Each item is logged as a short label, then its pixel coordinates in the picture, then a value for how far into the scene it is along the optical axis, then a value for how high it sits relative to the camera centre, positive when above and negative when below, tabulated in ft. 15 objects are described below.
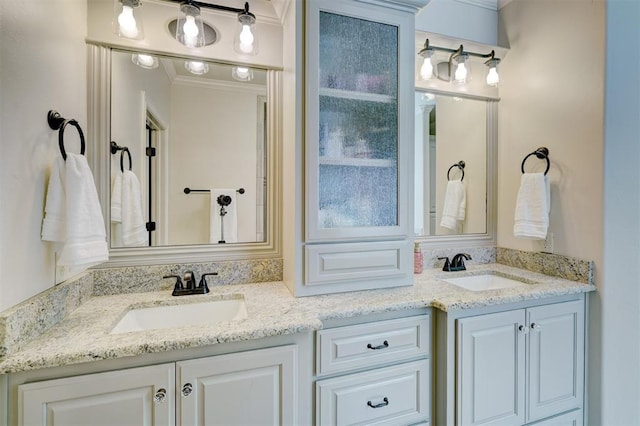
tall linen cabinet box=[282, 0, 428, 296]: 4.73 +1.01
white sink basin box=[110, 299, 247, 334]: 4.47 -1.59
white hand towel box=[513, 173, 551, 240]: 5.99 +0.03
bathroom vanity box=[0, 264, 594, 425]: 3.16 -1.88
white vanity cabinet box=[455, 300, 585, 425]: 4.62 -2.47
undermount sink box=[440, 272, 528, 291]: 6.25 -1.49
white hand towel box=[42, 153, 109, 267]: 3.57 -0.09
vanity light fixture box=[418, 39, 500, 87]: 6.61 +3.15
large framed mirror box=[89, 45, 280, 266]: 4.95 +0.87
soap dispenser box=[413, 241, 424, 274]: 6.29 -1.07
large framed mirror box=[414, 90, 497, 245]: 6.84 +0.91
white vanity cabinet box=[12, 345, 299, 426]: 3.06 -1.99
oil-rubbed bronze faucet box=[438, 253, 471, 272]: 6.59 -1.19
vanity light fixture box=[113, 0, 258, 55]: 4.73 +2.93
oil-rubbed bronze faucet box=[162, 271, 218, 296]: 4.88 -1.25
